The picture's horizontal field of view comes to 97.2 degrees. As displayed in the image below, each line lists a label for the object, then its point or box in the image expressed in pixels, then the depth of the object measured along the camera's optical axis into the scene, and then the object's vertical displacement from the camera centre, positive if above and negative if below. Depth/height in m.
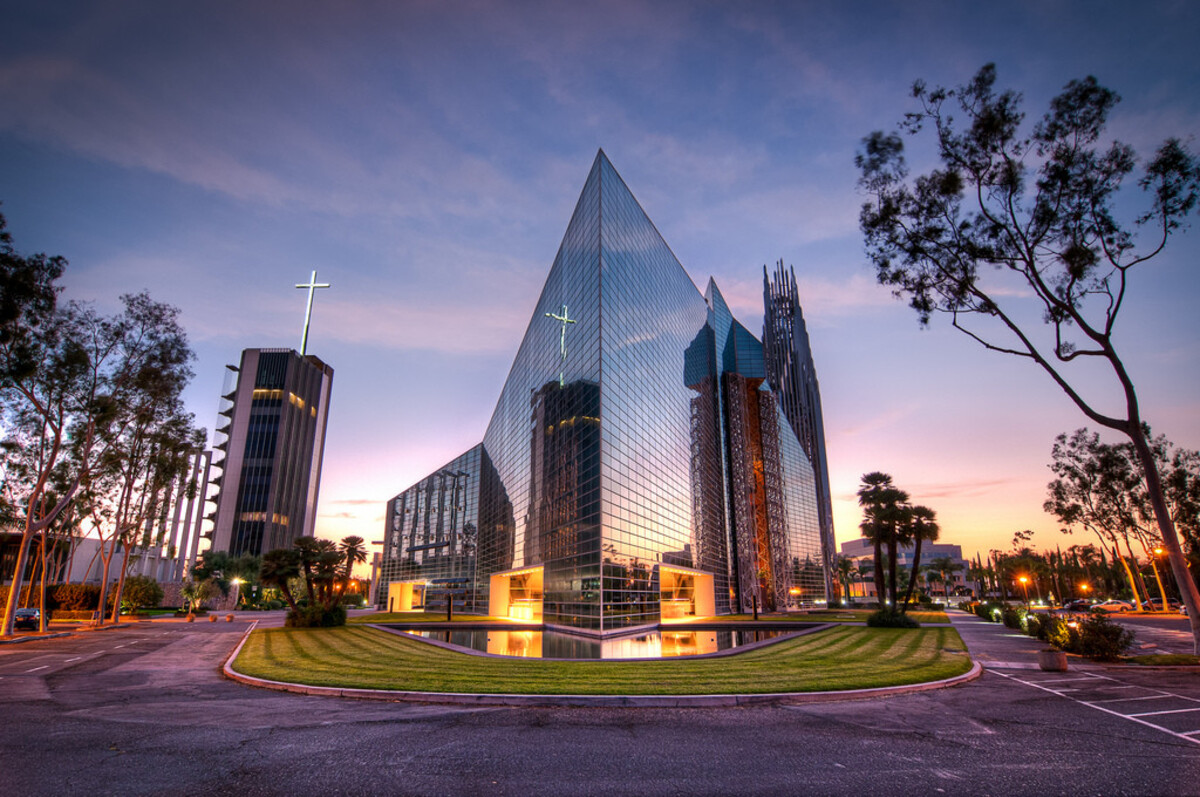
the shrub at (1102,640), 17.64 -3.01
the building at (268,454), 110.88 +19.68
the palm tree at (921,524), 53.06 +2.22
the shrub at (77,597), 52.38 -5.08
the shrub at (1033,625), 25.61 -3.84
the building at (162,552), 77.06 -1.45
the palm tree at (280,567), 37.38 -1.53
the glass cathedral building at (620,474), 39.22 +7.53
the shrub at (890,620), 31.55 -4.26
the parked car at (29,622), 37.27 -5.33
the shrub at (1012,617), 33.01 -4.31
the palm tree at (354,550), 66.50 -0.62
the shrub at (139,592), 59.44 -5.39
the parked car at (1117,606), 62.44 -7.05
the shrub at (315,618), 34.25 -4.66
